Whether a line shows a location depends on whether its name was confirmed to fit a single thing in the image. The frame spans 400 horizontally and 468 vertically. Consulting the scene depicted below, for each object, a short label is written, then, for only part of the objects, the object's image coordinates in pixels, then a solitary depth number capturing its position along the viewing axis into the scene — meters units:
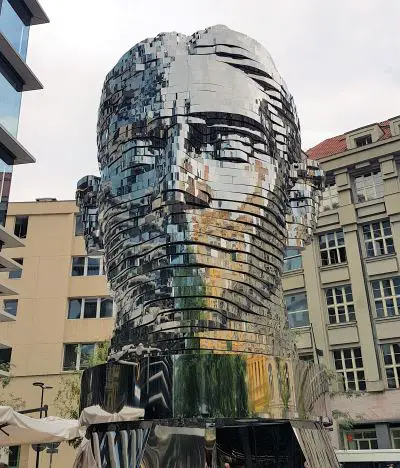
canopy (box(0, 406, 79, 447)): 7.59
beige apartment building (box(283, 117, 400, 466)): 24.73
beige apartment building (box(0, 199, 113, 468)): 26.77
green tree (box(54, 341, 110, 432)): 19.72
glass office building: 21.64
